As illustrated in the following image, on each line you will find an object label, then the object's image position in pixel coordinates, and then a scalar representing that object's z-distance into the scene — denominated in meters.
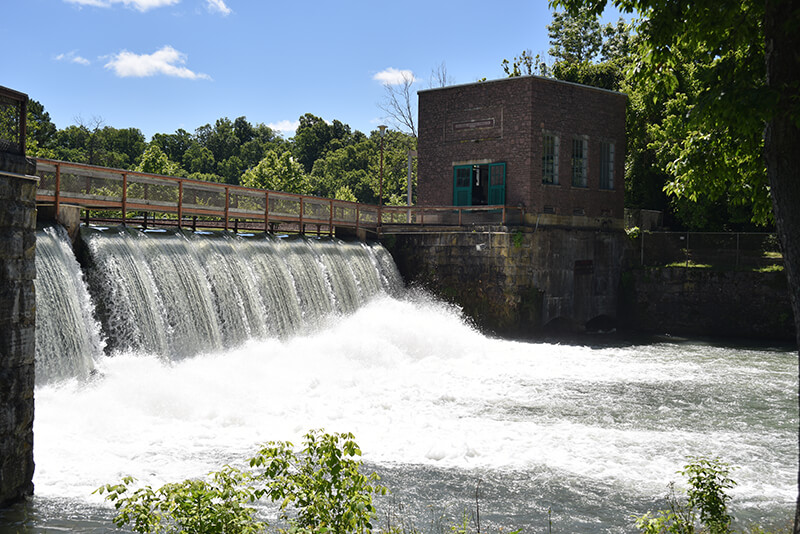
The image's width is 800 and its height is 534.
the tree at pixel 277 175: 56.94
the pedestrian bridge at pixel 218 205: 14.53
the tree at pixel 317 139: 105.38
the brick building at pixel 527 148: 26.42
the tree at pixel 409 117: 50.78
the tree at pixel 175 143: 105.19
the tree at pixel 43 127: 51.10
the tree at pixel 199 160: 102.06
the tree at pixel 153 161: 52.62
